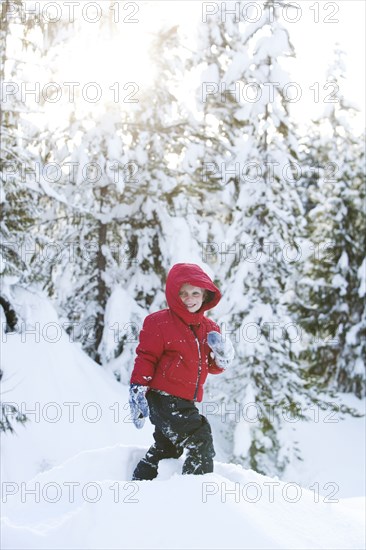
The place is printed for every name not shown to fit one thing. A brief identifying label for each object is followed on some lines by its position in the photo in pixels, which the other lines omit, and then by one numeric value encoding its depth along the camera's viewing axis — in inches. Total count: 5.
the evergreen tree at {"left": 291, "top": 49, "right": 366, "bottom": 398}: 786.2
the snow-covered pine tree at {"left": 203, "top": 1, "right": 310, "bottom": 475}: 533.0
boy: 187.0
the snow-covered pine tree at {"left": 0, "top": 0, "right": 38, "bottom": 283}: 325.1
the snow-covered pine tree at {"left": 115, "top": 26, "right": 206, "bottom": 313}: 513.7
